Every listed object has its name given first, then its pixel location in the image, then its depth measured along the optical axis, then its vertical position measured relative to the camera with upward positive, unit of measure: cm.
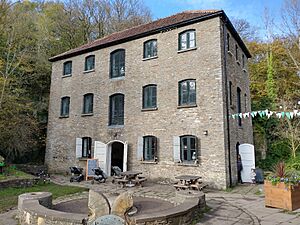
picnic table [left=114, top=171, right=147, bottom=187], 998 -155
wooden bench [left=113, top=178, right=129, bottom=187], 1000 -159
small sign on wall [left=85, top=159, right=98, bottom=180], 1231 -125
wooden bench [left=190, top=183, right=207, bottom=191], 868 -157
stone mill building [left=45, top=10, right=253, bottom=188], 1035 +226
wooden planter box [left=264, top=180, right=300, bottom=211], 635 -142
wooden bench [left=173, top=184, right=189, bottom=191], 868 -157
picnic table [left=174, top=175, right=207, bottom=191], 870 -152
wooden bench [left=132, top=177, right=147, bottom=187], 1009 -159
